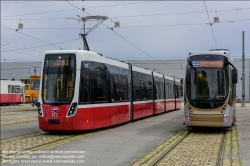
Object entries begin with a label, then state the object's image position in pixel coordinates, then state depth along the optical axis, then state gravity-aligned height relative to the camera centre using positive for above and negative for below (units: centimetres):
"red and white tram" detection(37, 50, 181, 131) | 1420 +10
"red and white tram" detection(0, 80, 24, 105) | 4878 +39
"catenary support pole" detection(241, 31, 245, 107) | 4181 +94
